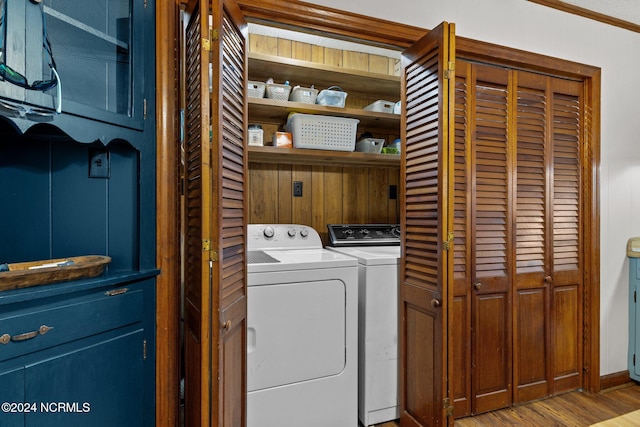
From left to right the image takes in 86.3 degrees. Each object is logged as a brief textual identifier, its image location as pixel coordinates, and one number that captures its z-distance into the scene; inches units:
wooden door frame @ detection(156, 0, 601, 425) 54.4
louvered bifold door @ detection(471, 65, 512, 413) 76.0
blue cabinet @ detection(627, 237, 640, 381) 92.6
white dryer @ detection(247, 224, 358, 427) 61.9
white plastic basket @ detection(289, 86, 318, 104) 83.4
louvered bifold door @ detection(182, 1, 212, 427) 44.1
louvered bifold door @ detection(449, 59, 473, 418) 73.7
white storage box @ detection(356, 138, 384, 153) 91.9
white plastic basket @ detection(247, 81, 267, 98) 79.3
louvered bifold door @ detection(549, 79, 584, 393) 84.4
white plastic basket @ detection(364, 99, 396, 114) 91.0
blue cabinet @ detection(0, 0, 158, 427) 40.5
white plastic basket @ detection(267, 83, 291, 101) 81.5
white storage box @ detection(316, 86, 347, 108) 84.5
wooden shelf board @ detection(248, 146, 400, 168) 82.0
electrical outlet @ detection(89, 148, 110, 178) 52.6
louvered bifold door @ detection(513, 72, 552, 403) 80.0
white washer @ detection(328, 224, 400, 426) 71.1
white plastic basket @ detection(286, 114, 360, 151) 82.5
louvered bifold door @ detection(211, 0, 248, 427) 44.4
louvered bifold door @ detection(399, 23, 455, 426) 59.2
